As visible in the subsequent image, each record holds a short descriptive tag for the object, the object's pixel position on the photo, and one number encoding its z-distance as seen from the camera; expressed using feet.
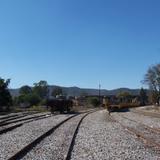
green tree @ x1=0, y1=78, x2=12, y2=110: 117.04
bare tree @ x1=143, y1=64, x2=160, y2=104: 190.99
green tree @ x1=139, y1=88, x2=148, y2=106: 285.75
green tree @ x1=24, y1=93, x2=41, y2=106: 185.50
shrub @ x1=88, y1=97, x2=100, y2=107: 185.42
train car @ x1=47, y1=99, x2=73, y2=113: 82.92
